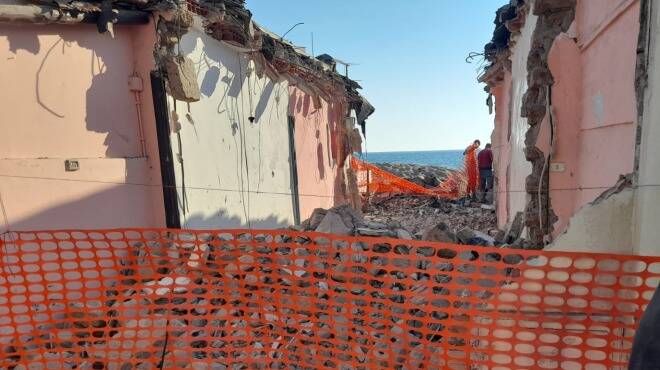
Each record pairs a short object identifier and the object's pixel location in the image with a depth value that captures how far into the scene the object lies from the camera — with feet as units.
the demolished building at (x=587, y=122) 7.08
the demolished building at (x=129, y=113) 13.97
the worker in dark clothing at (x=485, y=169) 42.47
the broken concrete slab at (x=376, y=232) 15.74
